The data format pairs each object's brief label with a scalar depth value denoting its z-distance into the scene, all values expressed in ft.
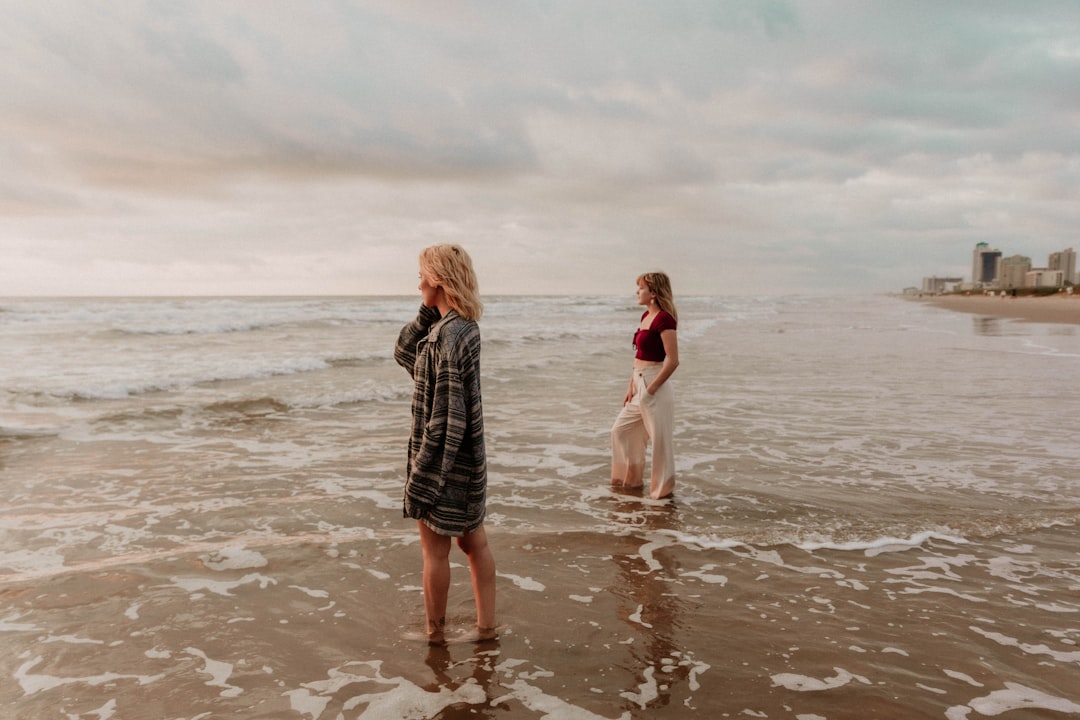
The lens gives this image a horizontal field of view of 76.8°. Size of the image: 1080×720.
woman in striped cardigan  11.72
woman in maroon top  21.70
